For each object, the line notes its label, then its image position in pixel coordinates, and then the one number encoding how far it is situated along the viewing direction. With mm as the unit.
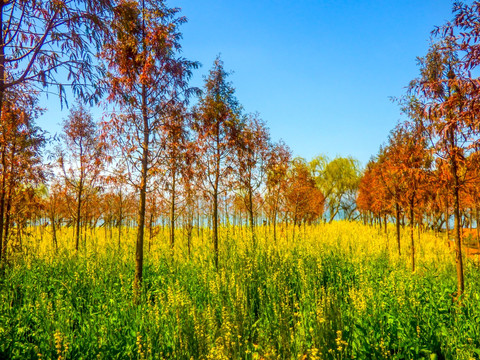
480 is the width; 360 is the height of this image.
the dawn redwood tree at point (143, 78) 6570
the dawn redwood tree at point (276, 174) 13415
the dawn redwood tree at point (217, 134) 9461
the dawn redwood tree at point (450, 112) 4406
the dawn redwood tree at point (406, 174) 8727
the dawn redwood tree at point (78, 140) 12031
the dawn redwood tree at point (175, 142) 7012
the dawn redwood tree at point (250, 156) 10227
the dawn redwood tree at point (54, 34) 4715
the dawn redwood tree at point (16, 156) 7754
